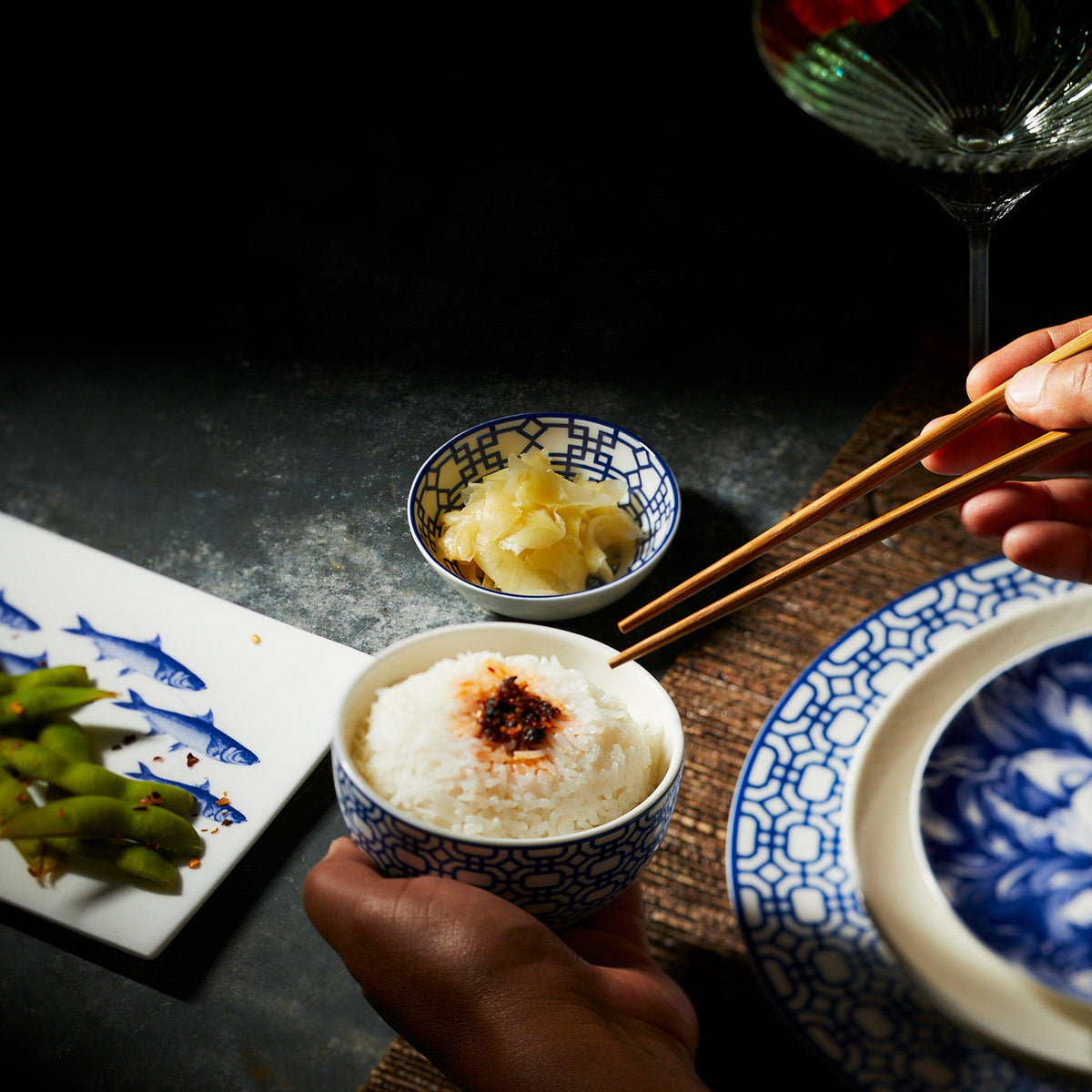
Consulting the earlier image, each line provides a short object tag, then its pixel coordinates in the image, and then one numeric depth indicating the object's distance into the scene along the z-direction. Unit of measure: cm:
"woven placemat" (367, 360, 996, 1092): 68
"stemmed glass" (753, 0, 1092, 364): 75
